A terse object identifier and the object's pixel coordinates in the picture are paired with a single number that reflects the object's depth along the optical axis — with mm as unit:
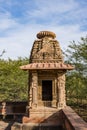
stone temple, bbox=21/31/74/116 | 11109
